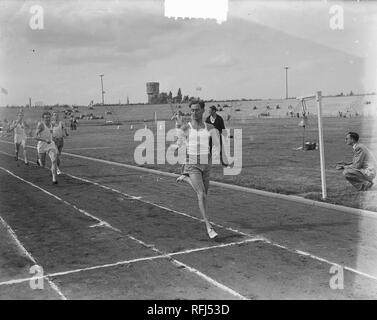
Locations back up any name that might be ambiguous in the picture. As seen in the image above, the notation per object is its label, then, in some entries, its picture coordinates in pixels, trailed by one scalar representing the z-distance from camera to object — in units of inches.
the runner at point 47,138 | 500.1
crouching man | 398.3
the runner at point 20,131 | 738.4
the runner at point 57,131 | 552.1
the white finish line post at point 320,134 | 374.1
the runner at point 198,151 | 279.4
